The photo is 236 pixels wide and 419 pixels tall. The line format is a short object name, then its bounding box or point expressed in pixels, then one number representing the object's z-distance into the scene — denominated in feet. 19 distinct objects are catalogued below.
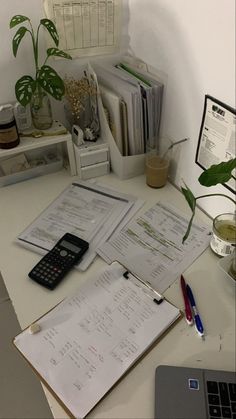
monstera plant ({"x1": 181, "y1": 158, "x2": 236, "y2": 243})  2.33
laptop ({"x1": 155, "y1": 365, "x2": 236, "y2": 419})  2.04
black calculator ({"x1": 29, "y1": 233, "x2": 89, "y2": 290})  2.81
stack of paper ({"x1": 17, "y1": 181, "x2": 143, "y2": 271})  3.18
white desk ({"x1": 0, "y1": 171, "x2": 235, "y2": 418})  2.16
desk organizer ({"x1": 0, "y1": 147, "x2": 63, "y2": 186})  3.91
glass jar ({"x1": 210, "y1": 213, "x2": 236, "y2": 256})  2.87
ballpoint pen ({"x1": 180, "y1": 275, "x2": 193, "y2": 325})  2.53
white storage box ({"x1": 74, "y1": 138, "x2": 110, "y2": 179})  3.83
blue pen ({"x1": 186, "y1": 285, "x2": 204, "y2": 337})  2.45
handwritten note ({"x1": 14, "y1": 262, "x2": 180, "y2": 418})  2.20
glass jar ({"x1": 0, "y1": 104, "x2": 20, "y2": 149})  3.48
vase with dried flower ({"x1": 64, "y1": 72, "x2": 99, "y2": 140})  3.71
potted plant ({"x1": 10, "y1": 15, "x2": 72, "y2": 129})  3.37
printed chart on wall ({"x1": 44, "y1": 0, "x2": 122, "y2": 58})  3.56
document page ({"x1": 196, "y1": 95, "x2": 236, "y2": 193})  2.81
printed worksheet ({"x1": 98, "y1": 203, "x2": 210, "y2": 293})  2.90
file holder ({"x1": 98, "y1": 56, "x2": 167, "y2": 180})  3.77
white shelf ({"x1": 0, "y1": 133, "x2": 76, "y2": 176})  3.62
